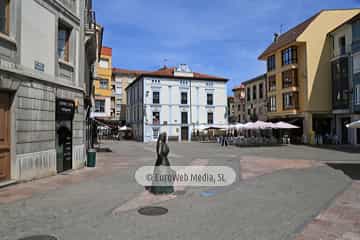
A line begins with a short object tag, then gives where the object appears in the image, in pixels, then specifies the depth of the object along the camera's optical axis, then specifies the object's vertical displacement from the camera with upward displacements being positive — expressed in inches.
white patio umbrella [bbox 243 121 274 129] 1058.7 +0.4
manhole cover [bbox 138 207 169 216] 239.4 -75.6
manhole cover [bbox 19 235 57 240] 183.8 -74.4
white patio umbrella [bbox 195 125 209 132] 1750.0 -10.7
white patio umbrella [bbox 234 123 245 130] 1138.7 -3.4
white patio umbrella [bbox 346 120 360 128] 490.3 -0.2
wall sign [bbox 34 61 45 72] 390.4 +85.5
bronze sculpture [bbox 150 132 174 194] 305.7 -51.4
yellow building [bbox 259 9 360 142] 1220.5 +230.3
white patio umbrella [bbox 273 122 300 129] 1063.4 +0.3
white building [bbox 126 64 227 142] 1692.9 +144.5
